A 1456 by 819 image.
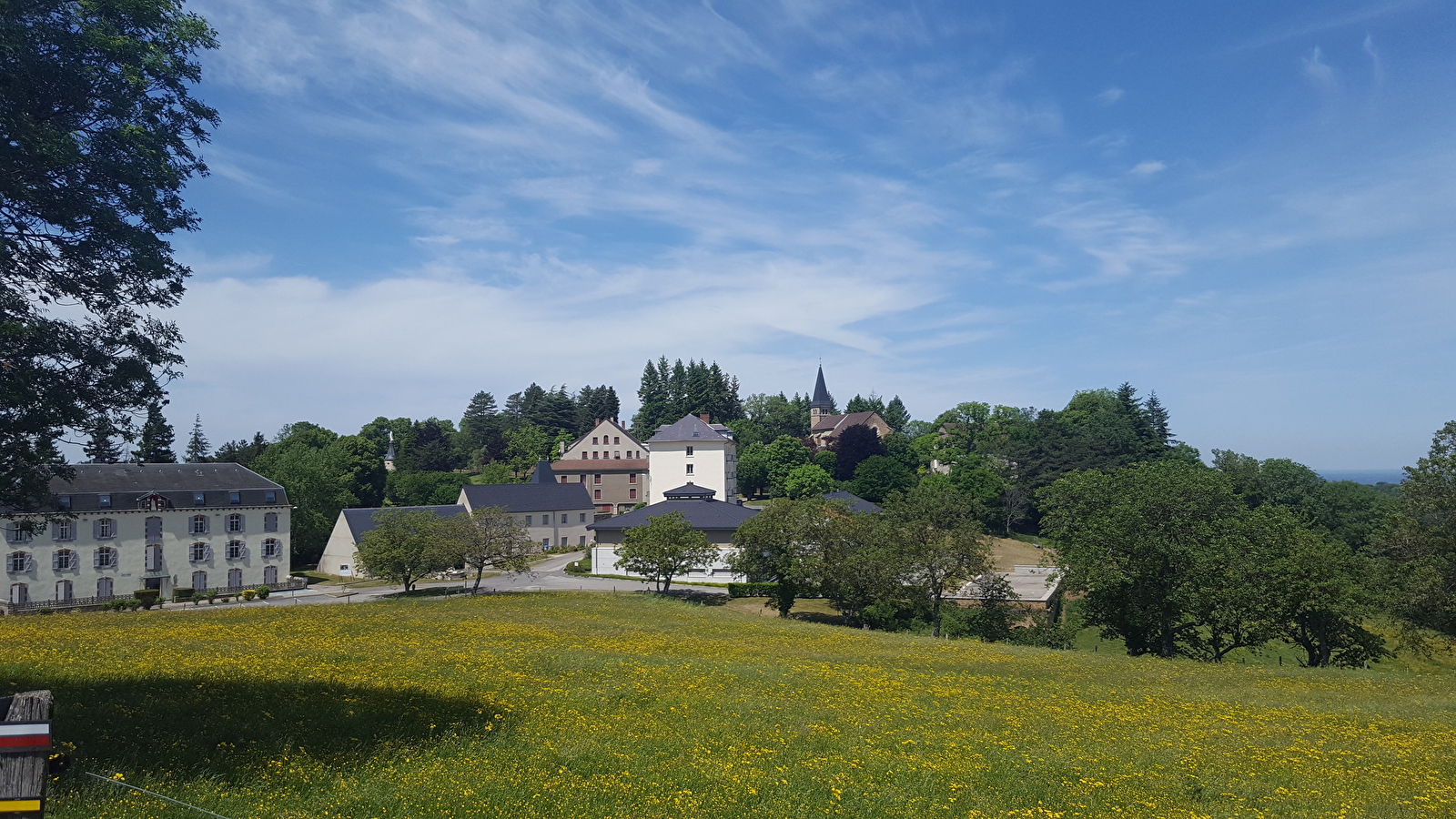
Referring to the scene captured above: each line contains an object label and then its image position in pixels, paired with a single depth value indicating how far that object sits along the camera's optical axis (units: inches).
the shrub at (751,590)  2225.9
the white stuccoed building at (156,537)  2244.1
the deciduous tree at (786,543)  1995.6
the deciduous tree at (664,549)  2159.2
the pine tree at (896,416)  7508.4
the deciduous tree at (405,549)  2009.1
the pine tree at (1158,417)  5226.4
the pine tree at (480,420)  6663.4
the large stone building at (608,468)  4566.9
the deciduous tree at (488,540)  2144.4
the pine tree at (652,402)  6043.3
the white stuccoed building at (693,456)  4143.7
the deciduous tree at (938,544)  1774.1
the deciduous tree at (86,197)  448.8
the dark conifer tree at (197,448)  4284.0
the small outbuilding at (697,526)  2664.9
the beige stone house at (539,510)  3048.7
